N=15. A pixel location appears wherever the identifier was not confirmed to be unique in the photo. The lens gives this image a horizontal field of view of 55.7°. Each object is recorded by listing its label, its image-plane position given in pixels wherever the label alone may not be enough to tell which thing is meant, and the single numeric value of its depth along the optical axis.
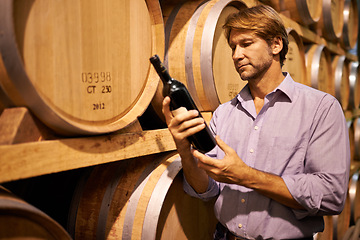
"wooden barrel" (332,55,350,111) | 3.97
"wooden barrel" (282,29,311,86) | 2.97
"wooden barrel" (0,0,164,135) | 0.92
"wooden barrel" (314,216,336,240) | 3.26
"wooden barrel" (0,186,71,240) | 0.88
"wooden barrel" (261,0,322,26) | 3.20
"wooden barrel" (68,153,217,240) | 1.40
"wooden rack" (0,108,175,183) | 0.91
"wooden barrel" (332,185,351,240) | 3.58
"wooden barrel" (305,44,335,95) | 3.35
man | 1.36
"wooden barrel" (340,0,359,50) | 4.57
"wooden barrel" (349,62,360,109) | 4.48
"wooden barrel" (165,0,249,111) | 1.73
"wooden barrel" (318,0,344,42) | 3.77
